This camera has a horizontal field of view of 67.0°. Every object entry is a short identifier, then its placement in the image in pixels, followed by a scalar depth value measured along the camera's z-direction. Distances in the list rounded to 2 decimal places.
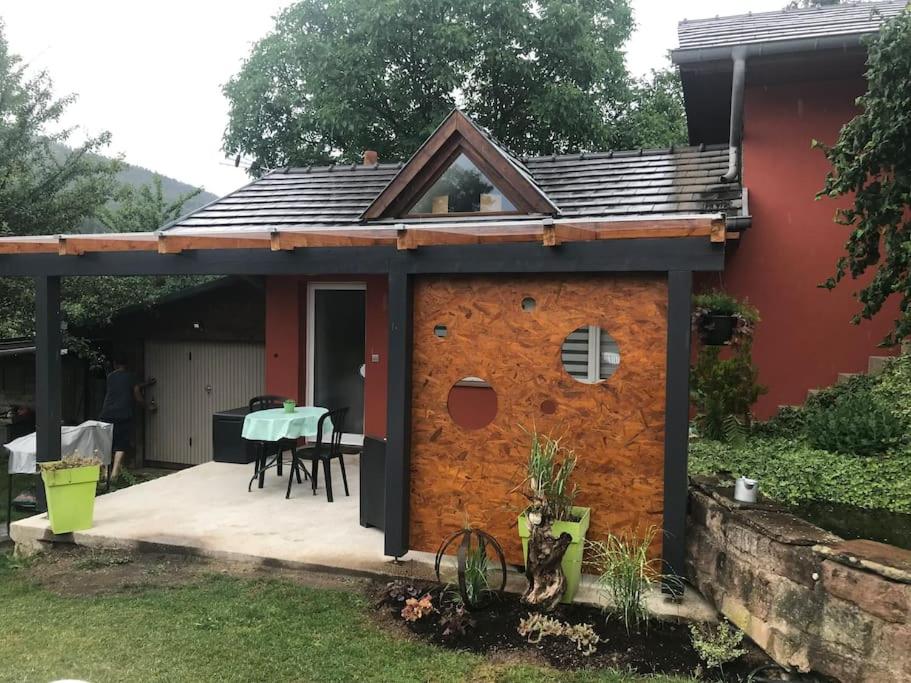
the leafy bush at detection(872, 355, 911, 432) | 5.45
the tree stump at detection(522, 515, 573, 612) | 4.41
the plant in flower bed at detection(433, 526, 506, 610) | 4.46
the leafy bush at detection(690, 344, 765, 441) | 5.96
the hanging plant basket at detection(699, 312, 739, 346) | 5.59
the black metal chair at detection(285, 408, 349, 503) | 7.00
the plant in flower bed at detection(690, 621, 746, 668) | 3.82
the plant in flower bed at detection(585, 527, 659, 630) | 4.25
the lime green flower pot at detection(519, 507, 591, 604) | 4.54
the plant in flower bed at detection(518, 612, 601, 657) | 4.04
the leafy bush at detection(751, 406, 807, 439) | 6.07
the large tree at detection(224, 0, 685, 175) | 15.10
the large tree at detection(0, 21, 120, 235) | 9.94
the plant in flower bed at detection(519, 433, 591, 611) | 4.43
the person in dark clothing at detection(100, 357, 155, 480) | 9.62
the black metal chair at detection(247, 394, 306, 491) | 7.58
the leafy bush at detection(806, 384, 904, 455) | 5.00
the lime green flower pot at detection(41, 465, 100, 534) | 5.80
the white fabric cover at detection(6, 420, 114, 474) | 8.59
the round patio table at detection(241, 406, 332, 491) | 7.07
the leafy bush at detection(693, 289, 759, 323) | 5.79
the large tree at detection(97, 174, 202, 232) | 16.09
